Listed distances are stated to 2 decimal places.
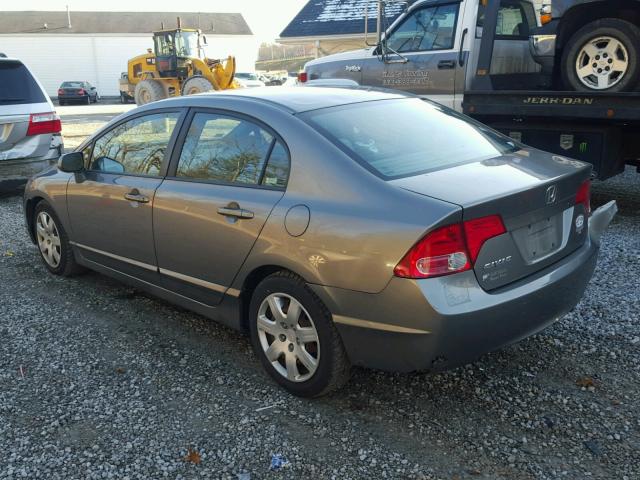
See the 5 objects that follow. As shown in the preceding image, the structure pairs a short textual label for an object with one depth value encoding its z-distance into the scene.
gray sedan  2.75
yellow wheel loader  21.38
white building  49.66
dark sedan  39.28
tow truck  6.51
